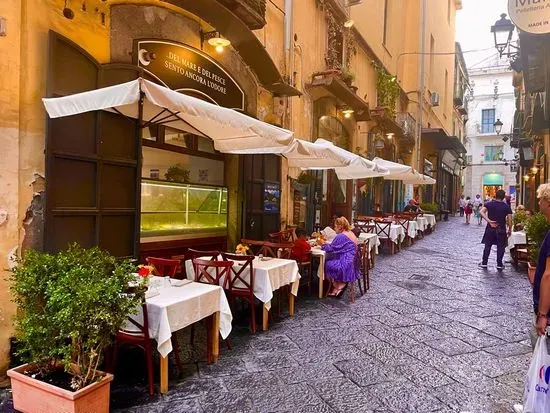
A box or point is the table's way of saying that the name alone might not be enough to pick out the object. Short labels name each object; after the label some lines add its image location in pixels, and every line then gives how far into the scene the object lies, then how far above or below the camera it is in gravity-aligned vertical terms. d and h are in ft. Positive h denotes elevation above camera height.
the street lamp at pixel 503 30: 31.27 +12.38
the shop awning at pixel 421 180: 49.14 +2.15
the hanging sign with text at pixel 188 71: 17.49 +5.57
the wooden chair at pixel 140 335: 10.93 -3.72
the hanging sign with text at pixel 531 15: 20.66 +9.12
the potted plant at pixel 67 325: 9.02 -2.89
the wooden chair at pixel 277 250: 19.85 -2.62
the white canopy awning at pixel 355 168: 24.61 +1.92
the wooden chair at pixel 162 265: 14.32 -2.47
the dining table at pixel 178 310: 10.90 -3.20
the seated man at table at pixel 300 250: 20.57 -2.60
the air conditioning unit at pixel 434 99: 78.43 +18.14
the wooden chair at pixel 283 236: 24.69 -2.38
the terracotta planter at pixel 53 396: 8.87 -4.37
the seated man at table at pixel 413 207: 56.44 -1.21
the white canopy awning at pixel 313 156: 19.39 +2.09
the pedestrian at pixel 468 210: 81.56 -2.19
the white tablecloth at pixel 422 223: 50.79 -3.03
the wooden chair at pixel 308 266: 21.26 -3.58
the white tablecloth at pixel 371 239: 29.71 -2.96
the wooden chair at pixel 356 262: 20.92 -3.31
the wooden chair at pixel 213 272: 14.71 -2.90
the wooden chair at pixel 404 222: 43.84 -2.49
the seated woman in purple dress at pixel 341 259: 21.36 -3.16
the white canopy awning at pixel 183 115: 11.53 +2.53
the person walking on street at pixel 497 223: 30.57 -1.66
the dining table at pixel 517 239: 32.40 -2.93
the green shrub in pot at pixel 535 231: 20.59 -1.51
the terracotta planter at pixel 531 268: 19.01 -3.12
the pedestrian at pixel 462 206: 99.40 -1.68
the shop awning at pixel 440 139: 70.43 +10.78
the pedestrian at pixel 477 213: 88.74 -3.03
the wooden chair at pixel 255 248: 23.80 -3.00
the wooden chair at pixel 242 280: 15.80 -3.19
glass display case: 19.63 -0.84
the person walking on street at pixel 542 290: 9.16 -1.95
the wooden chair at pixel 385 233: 38.09 -3.15
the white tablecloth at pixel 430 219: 58.21 -2.87
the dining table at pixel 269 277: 16.15 -3.23
